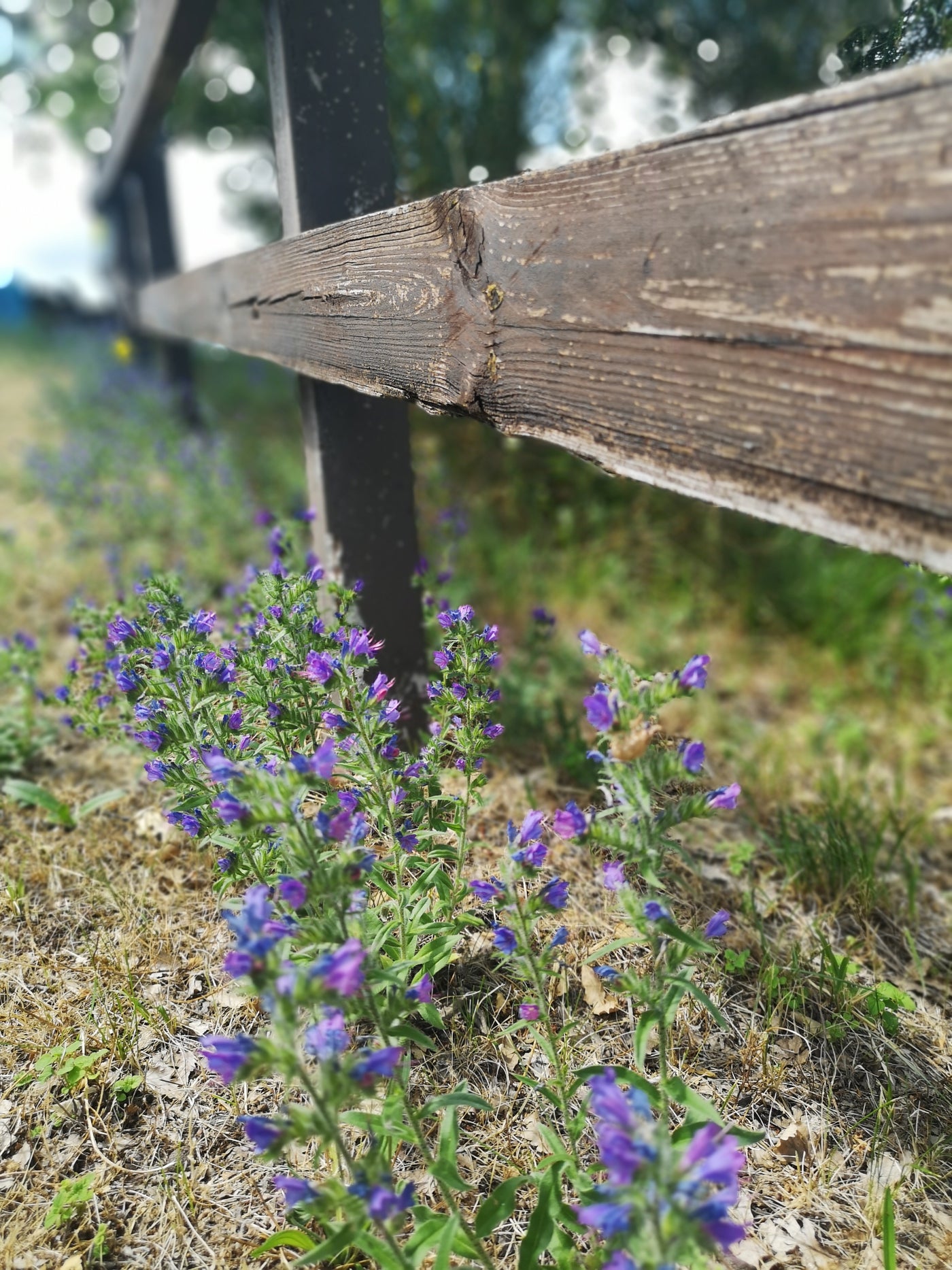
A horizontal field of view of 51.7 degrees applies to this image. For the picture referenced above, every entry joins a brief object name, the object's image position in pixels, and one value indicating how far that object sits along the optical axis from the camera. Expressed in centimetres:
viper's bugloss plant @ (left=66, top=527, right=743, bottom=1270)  43
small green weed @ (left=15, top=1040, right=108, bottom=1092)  60
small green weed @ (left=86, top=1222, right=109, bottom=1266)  53
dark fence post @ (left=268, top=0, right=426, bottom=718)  75
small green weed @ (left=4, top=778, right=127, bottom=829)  81
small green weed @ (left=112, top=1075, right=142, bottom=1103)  60
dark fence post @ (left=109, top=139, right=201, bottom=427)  207
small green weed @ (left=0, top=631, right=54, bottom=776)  91
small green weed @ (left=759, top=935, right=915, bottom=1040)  65
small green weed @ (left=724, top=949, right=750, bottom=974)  67
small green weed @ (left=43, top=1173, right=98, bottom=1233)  54
